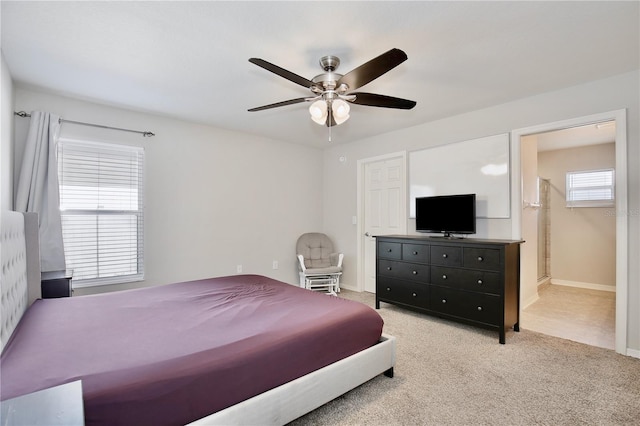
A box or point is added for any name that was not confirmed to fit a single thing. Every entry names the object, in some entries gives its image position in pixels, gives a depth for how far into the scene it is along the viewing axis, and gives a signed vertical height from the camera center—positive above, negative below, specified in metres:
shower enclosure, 5.35 -0.42
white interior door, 4.50 +0.10
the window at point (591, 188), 5.07 +0.34
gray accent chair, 4.65 -0.85
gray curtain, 2.96 +0.26
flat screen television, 3.47 -0.06
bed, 1.25 -0.68
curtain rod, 2.99 +0.96
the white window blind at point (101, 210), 3.28 +0.02
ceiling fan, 2.05 +0.89
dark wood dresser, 3.02 -0.75
